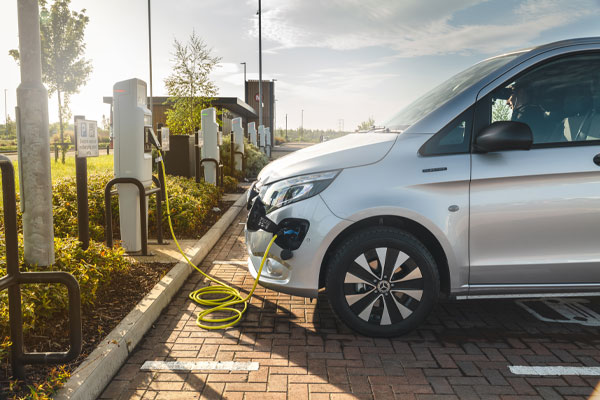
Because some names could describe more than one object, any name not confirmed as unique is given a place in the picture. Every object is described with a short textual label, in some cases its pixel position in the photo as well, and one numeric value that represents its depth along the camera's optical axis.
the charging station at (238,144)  16.11
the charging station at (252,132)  24.64
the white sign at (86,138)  4.61
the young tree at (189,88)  20.81
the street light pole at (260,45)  27.97
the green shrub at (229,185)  13.03
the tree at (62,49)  34.91
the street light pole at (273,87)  61.69
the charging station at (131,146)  5.95
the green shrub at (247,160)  15.42
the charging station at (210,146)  11.91
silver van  3.68
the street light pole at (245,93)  60.25
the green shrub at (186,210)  7.37
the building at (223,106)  32.72
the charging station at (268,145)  29.07
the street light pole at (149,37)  32.17
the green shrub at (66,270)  3.46
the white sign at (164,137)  7.75
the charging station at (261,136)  29.62
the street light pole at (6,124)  59.72
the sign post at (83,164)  4.55
